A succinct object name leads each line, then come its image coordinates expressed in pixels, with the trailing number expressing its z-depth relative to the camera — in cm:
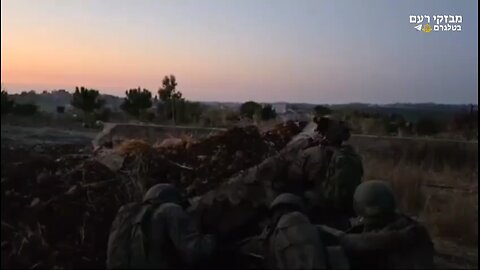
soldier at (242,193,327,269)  462
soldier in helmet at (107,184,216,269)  488
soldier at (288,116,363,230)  635
